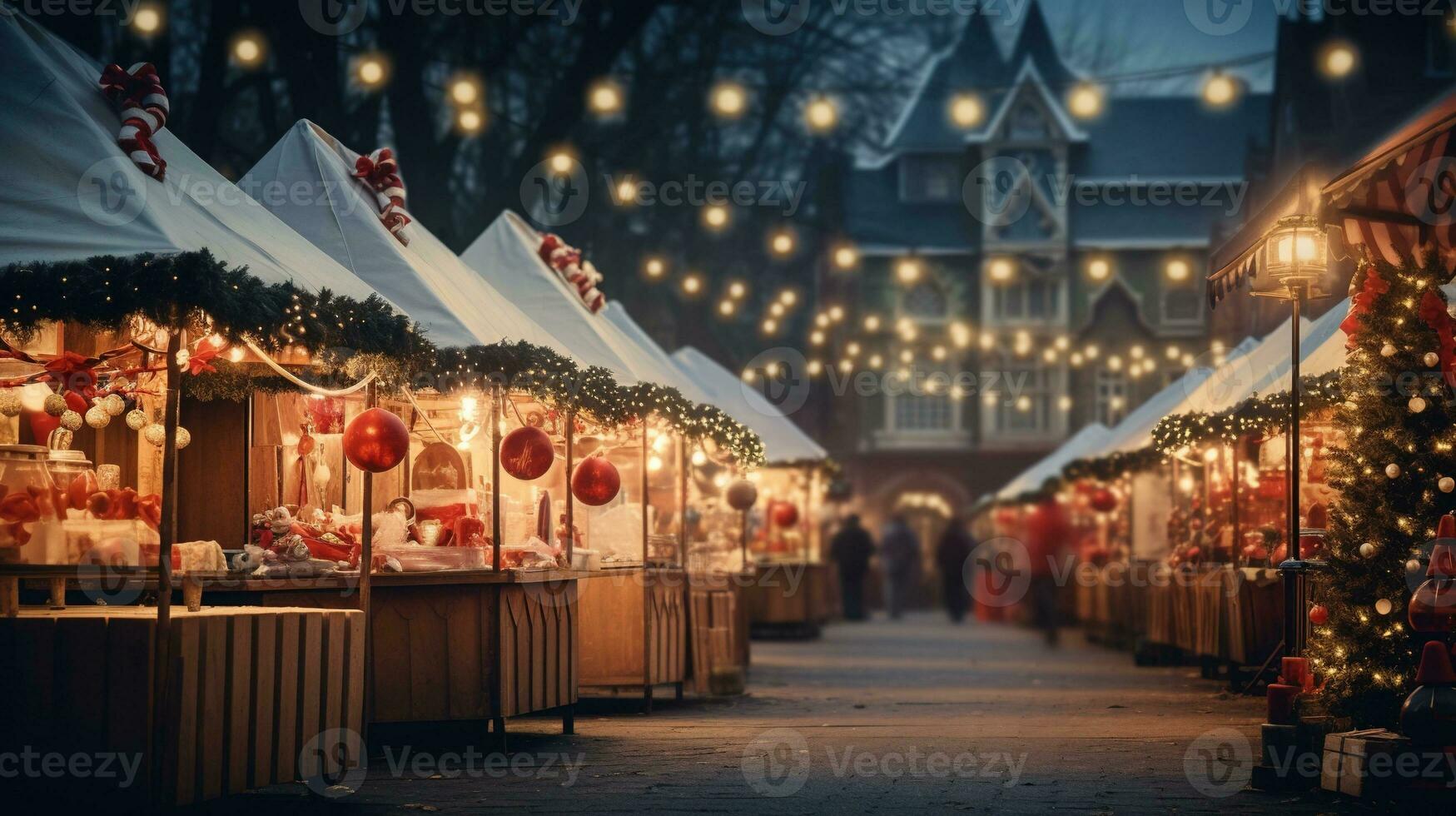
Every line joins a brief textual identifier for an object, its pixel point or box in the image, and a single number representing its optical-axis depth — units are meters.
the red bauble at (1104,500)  26.55
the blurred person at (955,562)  36.72
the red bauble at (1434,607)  8.66
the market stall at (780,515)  27.12
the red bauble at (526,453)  12.12
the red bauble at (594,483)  13.72
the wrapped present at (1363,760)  8.75
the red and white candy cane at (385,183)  13.05
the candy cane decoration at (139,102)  9.55
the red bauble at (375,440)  10.02
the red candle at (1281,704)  9.87
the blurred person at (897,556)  40.91
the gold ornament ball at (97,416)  10.56
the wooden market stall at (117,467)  7.90
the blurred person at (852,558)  36.25
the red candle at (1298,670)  10.06
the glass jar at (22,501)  8.22
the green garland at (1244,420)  13.83
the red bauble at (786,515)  27.92
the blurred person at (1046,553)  28.34
